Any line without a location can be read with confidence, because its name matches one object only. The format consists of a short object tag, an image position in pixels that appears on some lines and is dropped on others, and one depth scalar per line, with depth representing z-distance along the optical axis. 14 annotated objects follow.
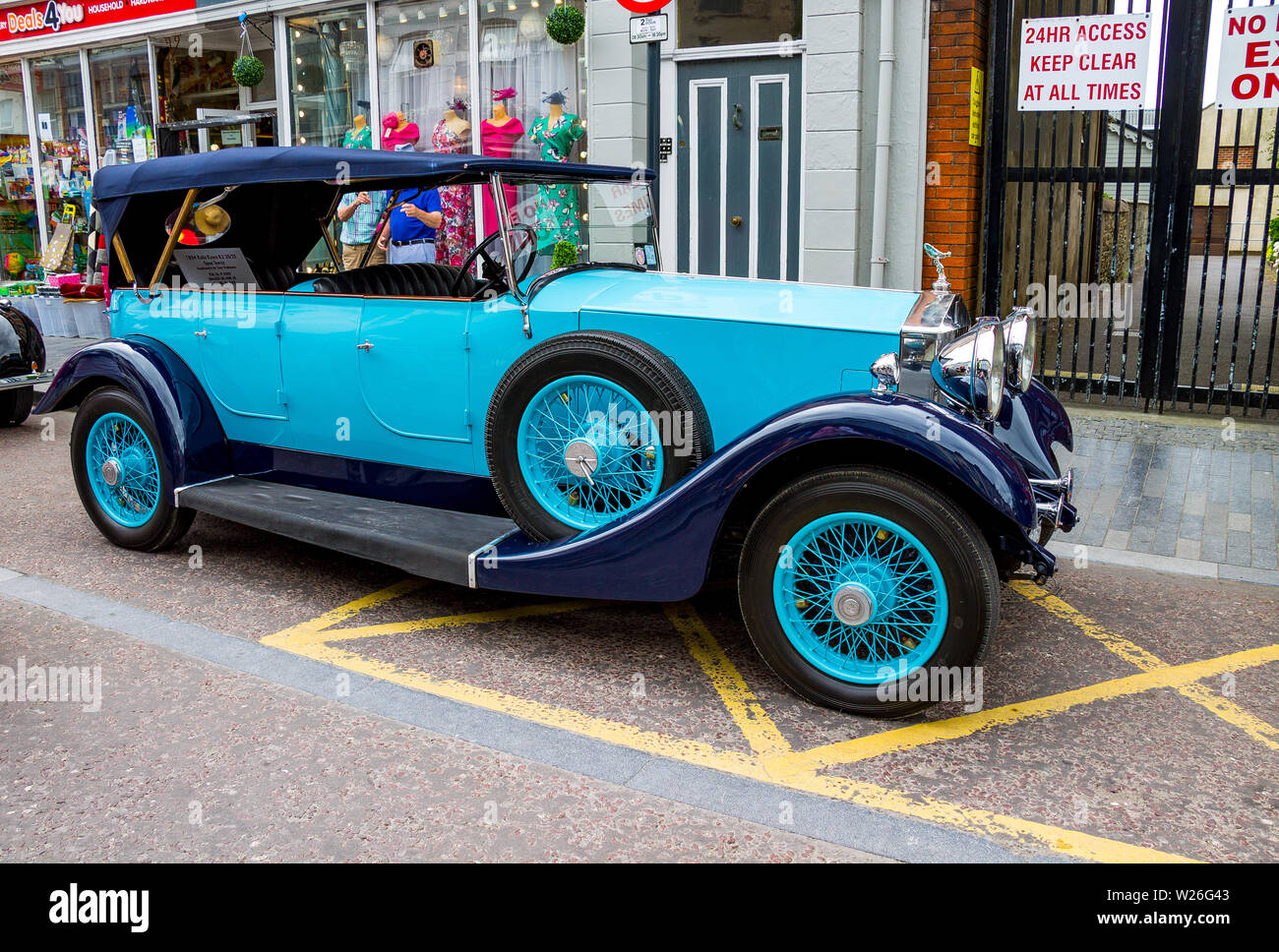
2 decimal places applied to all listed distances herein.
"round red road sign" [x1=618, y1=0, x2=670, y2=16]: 5.68
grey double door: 8.91
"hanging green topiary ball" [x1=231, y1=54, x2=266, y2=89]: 11.69
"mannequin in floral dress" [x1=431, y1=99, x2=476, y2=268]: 4.75
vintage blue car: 3.34
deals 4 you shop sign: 13.02
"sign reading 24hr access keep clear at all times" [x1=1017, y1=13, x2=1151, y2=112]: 7.50
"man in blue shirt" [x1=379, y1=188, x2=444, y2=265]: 5.46
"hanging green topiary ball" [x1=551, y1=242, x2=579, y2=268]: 4.57
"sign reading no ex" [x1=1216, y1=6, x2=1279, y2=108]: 7.11
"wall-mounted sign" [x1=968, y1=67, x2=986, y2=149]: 8.14
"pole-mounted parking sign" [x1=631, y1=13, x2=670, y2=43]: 5.71
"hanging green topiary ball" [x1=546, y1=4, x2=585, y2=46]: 9.35
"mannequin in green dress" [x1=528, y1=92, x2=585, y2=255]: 4.56
